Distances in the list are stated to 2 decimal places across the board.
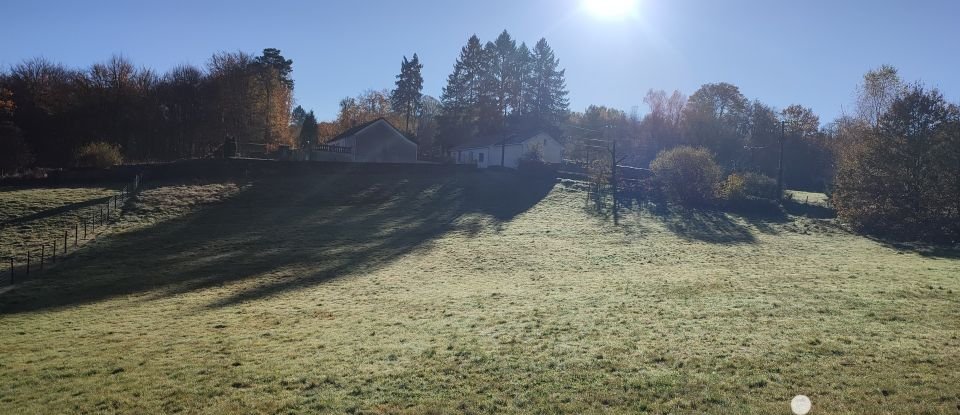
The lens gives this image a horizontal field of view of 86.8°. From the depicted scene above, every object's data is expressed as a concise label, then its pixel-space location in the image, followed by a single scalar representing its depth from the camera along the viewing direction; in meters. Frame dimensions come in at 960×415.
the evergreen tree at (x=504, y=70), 85.88
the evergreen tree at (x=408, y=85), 87.12
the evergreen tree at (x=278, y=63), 71.31
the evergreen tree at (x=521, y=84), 87.69
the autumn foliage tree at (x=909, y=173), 32.66
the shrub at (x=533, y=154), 57.19
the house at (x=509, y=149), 60.75
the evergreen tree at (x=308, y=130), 66.96
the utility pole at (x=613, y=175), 48.81
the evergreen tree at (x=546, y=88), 87.88
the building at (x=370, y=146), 55.06
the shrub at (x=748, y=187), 45.09
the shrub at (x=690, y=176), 45.16
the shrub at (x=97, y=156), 38.12
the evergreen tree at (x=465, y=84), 85.50
